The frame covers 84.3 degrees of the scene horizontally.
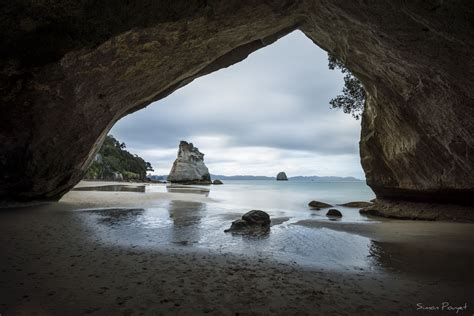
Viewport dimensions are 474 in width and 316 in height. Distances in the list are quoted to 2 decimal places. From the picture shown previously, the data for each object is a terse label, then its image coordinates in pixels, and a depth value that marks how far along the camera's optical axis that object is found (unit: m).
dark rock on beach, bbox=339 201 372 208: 20.02
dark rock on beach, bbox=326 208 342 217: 14.16
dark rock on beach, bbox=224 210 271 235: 8.83
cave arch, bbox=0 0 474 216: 5.72
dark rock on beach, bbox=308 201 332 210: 19.38
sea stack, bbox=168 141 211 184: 71.25
